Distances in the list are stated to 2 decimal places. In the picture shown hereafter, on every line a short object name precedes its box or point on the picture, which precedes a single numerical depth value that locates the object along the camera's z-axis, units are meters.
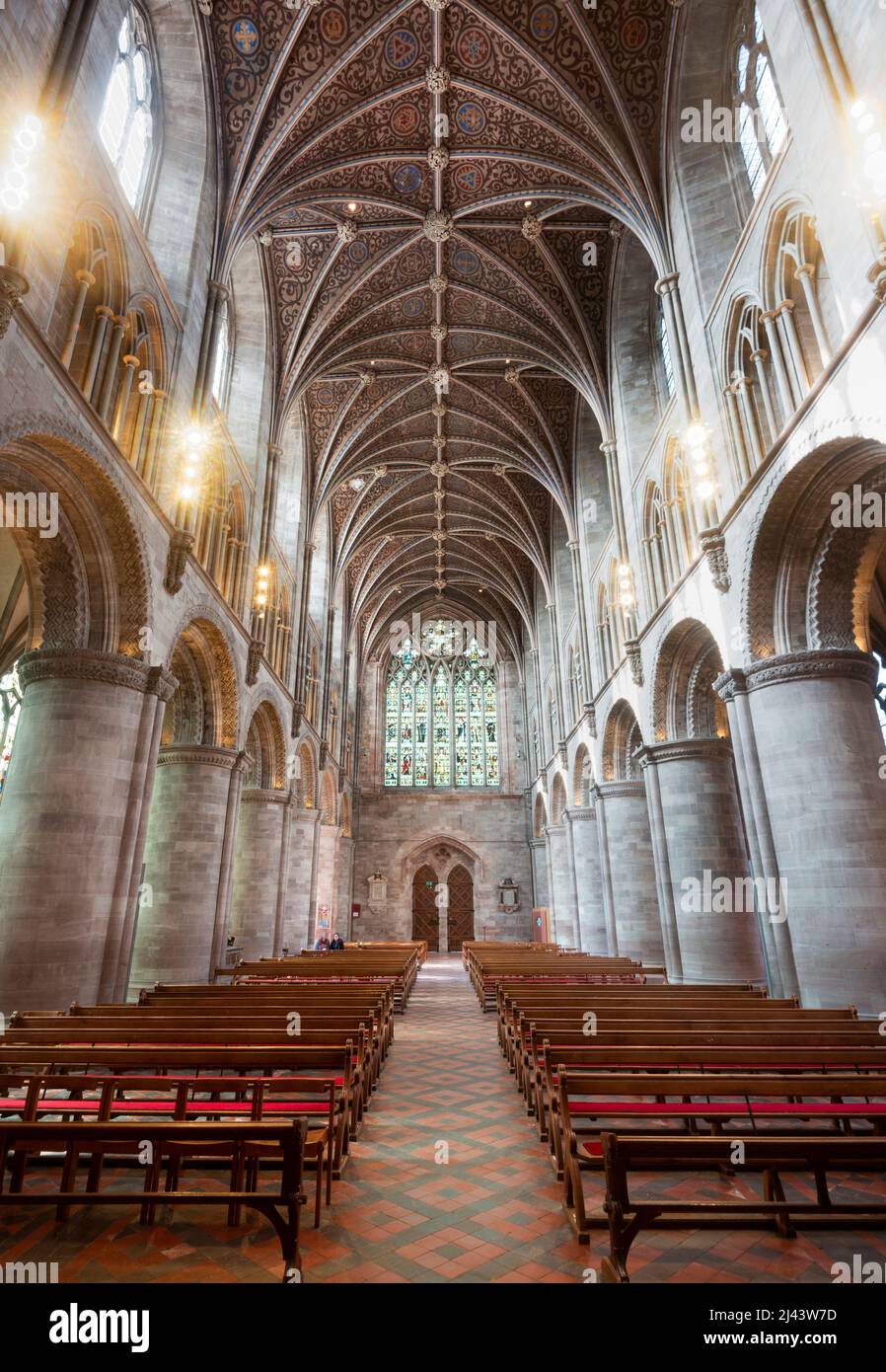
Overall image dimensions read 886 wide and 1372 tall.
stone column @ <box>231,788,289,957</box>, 16.95
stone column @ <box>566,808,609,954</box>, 21.12
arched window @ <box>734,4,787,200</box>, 10.34
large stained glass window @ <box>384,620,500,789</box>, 35.53
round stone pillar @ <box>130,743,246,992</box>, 12.27
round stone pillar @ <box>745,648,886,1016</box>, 8.09
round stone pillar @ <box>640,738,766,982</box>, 12.44
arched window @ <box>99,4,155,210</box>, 10.62
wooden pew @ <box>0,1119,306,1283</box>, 3.21
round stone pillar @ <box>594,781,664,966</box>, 16.75
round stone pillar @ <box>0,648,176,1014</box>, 8.08
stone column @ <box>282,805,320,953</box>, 21.36
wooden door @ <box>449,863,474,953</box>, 33.56
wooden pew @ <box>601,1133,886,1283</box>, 3.01
